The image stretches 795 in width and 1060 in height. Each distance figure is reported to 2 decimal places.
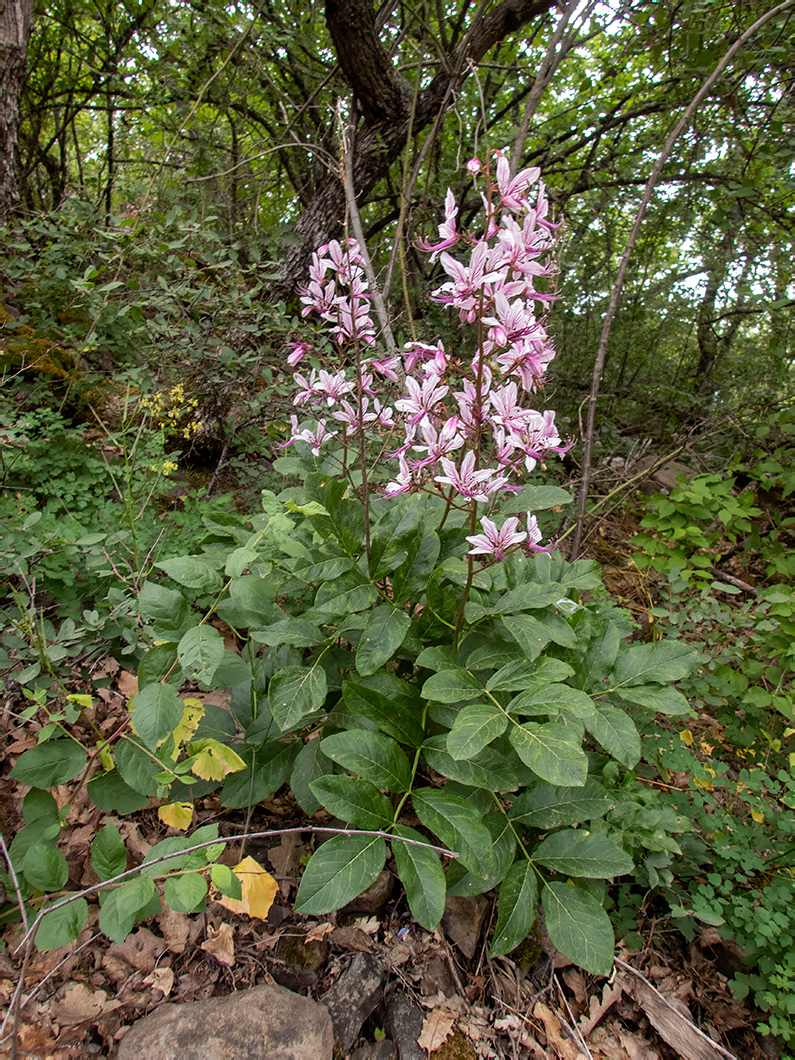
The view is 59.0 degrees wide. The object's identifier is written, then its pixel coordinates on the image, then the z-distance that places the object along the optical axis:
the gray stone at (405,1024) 0.50
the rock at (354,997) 0.50
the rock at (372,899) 0.57
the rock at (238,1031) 0.45
